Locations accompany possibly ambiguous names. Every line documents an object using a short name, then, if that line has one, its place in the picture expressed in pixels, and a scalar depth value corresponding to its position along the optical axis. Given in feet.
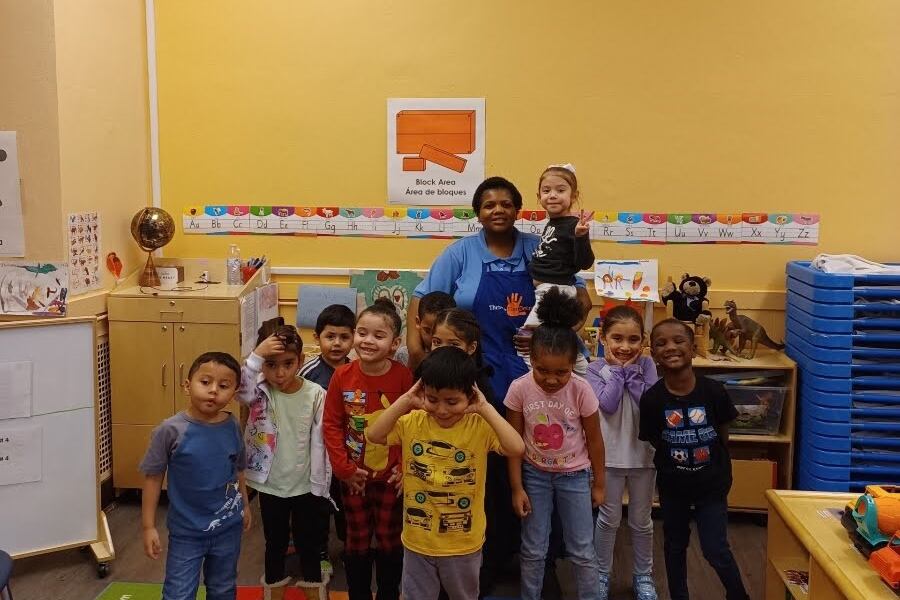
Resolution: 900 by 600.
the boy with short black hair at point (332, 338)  8.81
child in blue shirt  7.46
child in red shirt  7.96
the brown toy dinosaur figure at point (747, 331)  11.60
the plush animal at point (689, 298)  11.79
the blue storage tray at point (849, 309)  10.41
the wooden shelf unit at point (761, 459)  11.27
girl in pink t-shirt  7.89
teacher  8.72
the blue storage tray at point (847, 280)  10.43
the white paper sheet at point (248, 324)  11.80
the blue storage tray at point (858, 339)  10.45
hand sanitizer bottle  12.64
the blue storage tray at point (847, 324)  10.42
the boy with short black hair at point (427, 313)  8.44
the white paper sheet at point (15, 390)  9.66
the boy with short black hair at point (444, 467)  7.00
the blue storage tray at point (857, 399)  10.51
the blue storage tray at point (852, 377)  10.54
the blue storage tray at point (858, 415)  10.55
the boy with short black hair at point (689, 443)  8.34
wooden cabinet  11.75
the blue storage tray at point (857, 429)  10.57
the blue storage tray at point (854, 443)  10.59
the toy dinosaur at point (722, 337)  11.80
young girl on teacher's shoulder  8.40
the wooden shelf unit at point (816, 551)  6.06
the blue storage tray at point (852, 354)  10.48
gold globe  12.24
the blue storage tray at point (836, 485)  10.62
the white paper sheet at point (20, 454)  9.70
